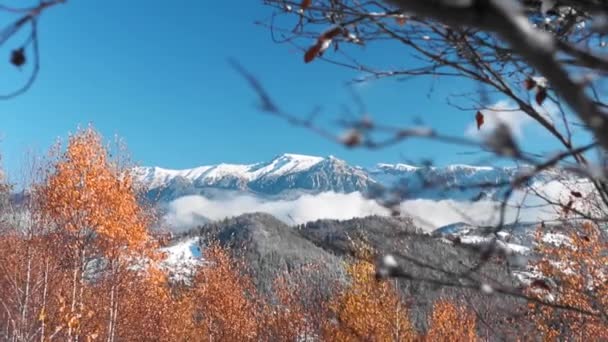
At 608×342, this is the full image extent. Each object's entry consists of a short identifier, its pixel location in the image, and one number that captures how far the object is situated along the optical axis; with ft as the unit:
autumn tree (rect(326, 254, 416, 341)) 43.16
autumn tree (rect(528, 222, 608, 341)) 24.95
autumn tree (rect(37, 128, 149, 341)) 40.34
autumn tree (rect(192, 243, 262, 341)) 74.54
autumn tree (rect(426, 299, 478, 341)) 55.83
